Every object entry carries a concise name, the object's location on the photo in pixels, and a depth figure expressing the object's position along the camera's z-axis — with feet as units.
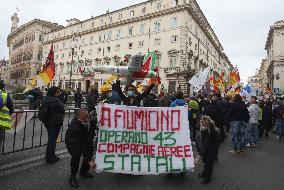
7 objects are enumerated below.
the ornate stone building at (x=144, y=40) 144.46
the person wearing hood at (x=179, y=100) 30.37
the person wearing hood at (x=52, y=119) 23.77
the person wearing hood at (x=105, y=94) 28.36
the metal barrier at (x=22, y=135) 25.72
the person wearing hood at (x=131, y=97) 22.22
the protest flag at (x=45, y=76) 37.84
